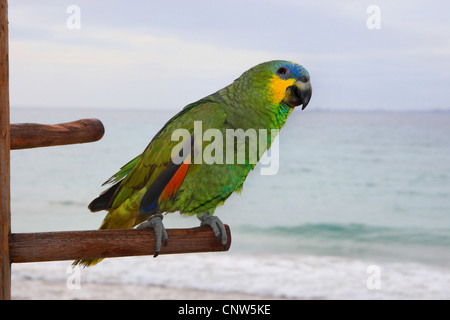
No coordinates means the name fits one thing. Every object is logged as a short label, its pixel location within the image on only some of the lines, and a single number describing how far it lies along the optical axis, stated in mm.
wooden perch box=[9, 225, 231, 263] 1125
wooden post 1063
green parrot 1416
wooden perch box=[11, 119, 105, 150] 1546
